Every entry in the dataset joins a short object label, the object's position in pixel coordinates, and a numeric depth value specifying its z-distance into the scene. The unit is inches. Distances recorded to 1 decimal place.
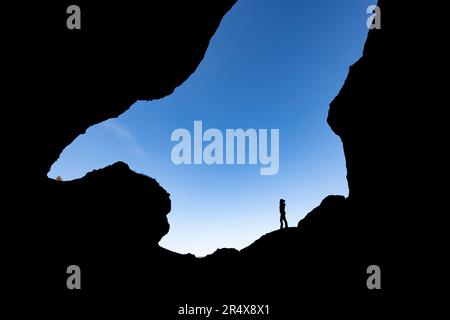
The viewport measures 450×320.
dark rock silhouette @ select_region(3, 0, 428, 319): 480.4
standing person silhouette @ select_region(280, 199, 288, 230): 971.0
